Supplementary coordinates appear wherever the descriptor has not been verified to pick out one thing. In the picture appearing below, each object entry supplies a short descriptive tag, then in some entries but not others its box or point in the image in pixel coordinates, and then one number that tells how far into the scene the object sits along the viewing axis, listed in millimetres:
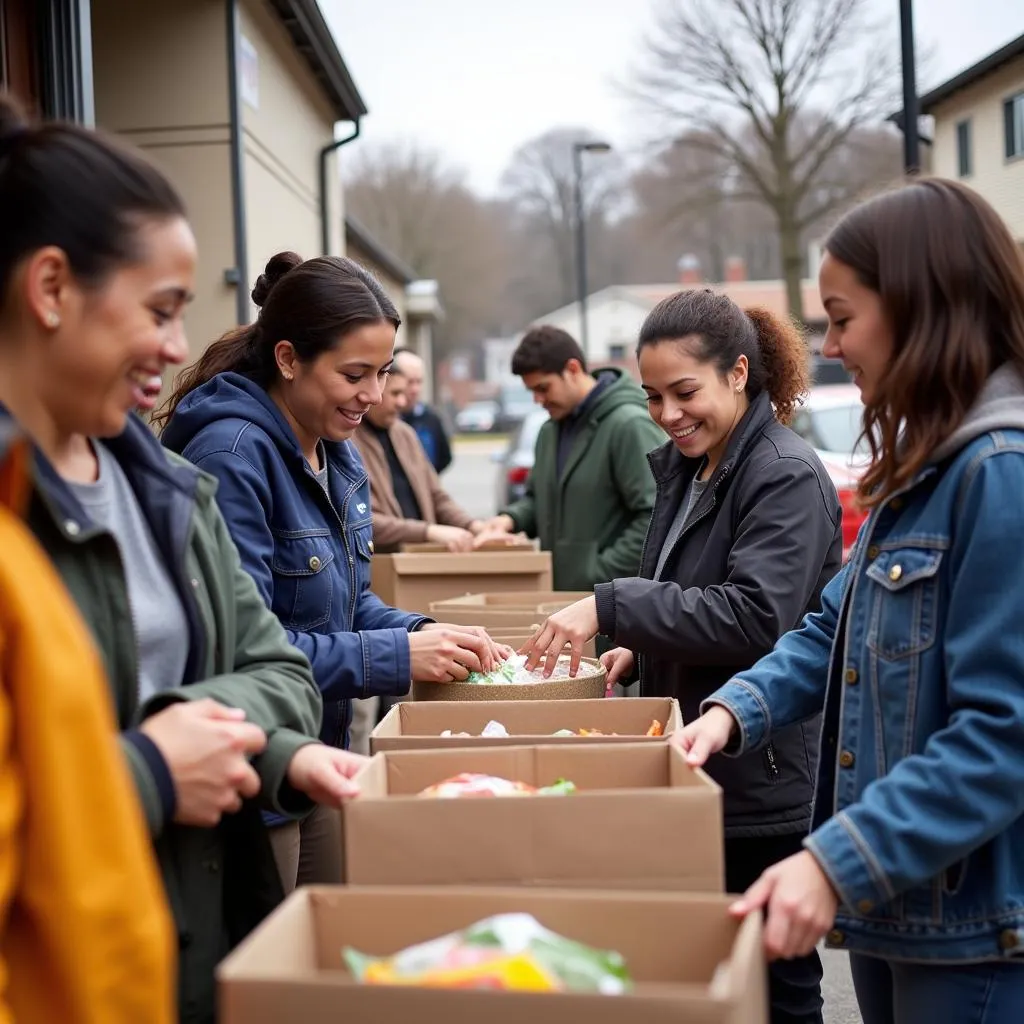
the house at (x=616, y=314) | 62969
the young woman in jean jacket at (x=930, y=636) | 1754
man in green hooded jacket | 5477
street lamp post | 25398
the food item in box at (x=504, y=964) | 1352
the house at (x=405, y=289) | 18062
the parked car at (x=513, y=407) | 44688
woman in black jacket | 2762
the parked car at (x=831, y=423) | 9875
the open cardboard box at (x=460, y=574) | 4648
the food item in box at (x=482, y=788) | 1890
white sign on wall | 7289
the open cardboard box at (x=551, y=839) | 1721
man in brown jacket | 5875
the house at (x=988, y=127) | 24391
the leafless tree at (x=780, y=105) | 26969
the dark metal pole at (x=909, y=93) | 8766
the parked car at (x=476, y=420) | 50884
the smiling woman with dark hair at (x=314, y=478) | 2617
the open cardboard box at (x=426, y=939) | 1335
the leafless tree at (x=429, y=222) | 53500
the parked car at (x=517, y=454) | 14983
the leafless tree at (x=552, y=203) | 66875
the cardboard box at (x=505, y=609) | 3875
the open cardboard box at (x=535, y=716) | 2439
